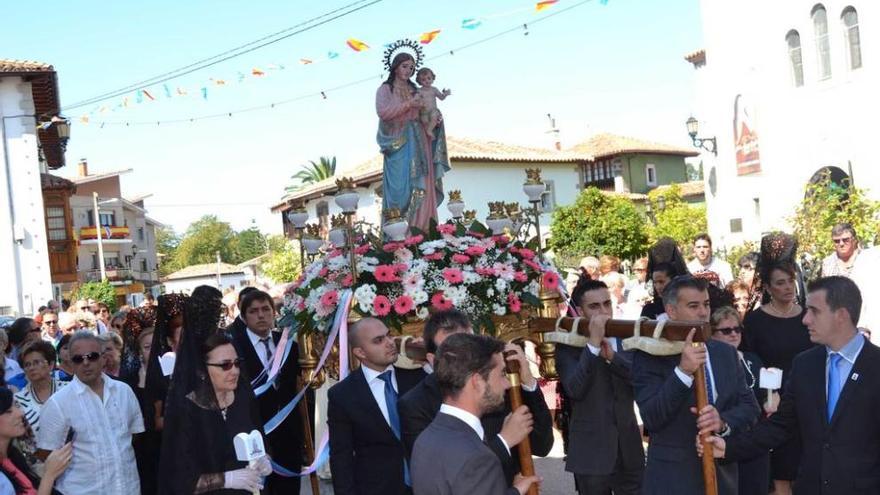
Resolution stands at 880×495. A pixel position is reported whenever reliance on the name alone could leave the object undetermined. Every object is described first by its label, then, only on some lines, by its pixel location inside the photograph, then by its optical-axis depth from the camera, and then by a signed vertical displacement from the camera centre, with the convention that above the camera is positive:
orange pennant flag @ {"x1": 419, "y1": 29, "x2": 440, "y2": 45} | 15.34 +3.00
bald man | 5.60 -0.95
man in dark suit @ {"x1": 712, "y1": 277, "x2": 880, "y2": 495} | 4.95 -0.98
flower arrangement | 7.47 -0.26
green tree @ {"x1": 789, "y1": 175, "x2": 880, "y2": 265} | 20.12 -0.30
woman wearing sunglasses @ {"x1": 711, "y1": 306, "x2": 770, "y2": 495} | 6.79 -0.79
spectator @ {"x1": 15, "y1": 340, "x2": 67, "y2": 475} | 7.10 -0.66
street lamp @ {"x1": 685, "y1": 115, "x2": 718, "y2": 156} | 30.47 +2.31
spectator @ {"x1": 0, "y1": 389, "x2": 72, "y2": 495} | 5.21 -0.92
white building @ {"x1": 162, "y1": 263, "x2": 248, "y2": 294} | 86.62 -0.93
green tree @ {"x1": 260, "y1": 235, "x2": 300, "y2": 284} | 44.43 -0.36
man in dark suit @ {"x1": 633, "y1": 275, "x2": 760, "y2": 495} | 5.37 -0.97
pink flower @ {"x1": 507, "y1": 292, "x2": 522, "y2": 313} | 7.60 -0.49
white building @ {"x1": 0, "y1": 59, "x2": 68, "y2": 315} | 30.47 +2.35
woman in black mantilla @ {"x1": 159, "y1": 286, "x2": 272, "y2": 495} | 5.17 -0.80
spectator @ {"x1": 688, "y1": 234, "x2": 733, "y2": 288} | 11.04 -0.47
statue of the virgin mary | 9.95 +0.92
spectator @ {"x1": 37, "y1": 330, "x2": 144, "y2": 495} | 6.23 -0.92
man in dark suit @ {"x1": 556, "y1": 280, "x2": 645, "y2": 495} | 6.57 -1.25
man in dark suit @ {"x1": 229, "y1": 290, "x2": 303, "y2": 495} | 8.56 -0.94
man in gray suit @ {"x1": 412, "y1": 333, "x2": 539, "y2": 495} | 3.83 -0.70
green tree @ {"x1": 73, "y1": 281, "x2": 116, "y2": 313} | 35.69 -0.58
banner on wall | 30.23 +2.09
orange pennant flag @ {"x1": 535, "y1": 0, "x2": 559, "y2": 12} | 14.61 +3.11
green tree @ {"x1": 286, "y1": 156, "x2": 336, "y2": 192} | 70.06 +5.45
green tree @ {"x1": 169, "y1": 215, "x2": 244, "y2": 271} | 106.88 +1.97
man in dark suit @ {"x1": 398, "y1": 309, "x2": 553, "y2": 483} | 5.13 -0.82
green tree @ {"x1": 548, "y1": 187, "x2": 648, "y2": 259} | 41.94 -0.08
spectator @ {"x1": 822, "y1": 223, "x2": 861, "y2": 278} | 10.17 -0.45
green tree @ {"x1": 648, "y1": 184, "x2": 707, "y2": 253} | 37.75 -0.02
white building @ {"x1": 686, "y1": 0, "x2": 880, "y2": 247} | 25.84 +2.78
